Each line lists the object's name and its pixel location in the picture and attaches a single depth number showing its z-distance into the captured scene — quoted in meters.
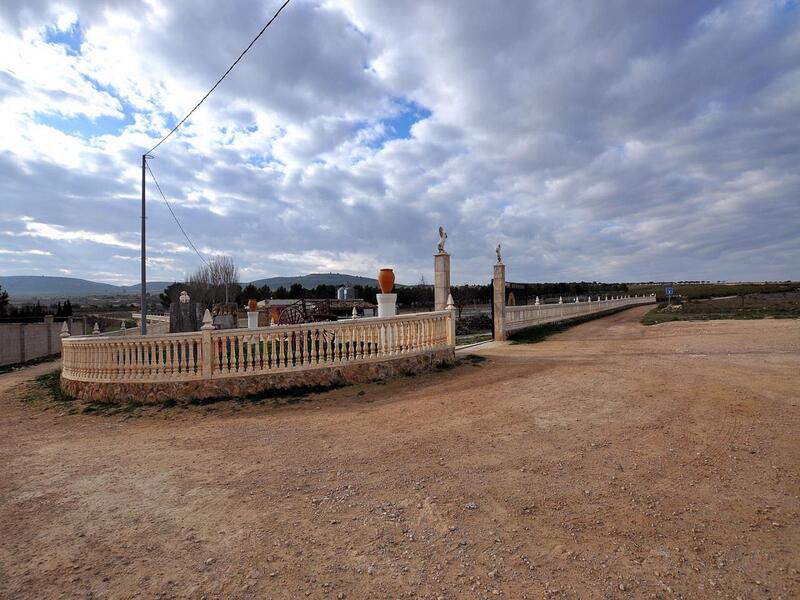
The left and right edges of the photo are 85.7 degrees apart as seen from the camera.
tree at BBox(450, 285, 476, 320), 41.10
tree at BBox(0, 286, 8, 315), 32.08
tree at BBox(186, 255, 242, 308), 48.16
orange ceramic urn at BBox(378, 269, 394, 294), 10.45
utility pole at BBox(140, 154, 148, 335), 14.41
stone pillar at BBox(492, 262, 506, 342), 14.84
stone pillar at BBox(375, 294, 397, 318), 10.04
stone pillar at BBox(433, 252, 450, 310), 12.92
